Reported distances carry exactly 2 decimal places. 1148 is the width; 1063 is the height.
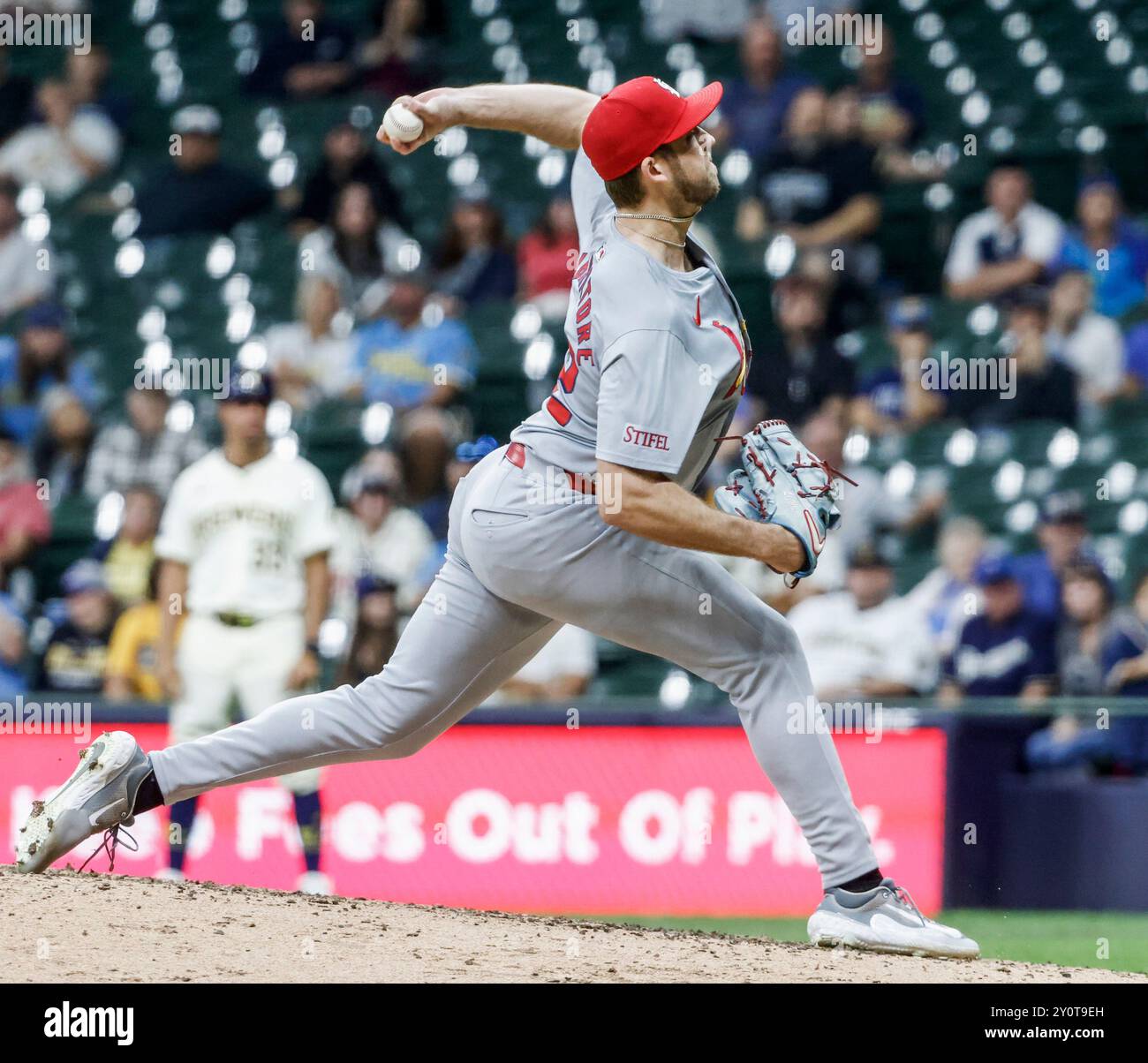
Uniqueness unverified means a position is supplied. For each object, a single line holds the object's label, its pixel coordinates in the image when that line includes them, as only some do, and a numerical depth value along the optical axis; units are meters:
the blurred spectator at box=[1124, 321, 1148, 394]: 18.91
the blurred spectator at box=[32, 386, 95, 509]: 20.02
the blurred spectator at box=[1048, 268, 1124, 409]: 18.73
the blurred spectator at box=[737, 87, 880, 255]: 20.30
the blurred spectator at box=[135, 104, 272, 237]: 22.91
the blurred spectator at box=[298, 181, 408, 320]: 20.87
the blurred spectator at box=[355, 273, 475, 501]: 18.19
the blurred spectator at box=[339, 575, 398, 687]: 15.56
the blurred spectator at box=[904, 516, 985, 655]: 16.23
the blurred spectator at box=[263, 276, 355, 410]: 20.08
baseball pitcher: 7.75
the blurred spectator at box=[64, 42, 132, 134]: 24.44
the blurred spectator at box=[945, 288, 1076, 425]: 18.56
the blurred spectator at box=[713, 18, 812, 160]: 21.72
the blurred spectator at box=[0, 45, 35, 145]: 24.39
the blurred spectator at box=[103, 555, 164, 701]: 16.16
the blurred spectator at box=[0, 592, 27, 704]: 16.89
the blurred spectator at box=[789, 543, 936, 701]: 15.53
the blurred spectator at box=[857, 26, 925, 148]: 21.34
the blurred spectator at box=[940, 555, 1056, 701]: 15.56
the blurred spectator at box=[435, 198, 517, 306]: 20.84
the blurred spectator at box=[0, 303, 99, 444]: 20.97
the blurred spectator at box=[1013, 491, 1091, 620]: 16.05
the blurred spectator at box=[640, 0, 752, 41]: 24.27
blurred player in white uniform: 13.91
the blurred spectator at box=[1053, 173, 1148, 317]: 19.58
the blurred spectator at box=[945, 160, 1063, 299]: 19.81
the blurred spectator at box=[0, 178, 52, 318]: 22.47
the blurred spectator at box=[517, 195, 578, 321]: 20.34
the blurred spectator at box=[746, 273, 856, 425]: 18.25
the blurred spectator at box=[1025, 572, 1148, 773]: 14.34
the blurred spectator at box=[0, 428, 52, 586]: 18.37
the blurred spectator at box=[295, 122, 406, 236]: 21.62
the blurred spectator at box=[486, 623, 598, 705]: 16.27
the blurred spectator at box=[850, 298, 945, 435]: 18.61
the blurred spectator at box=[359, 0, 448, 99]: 24.12
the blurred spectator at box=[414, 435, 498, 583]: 16.97
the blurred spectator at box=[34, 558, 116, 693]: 16.72
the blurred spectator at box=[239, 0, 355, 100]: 24.50
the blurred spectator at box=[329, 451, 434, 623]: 16.92
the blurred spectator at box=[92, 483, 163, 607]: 17.37
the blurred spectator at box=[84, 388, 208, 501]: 19.08
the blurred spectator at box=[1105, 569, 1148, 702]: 15.29
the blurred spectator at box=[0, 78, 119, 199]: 24.02
